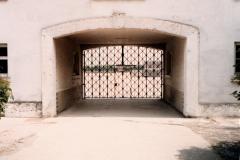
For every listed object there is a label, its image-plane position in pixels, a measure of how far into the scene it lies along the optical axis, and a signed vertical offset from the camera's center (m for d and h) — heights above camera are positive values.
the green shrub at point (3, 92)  5.60 -0.40
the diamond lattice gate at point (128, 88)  15.46 -1.39
